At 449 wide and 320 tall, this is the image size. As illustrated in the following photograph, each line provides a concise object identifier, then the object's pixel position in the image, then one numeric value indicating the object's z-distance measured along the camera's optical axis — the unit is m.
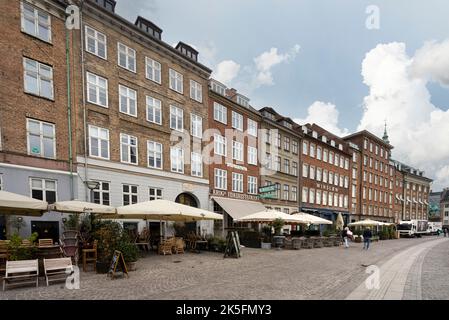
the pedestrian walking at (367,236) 20.28
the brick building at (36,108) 12.58
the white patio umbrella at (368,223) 29.53
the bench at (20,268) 7.30
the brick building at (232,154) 23.72
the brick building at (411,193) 60.53
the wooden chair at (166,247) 14.52
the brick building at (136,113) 15.74
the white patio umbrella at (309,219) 20.17
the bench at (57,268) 7.96
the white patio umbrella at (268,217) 17.81
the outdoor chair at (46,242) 11.68
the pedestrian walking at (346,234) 20.94
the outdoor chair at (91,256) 9.98
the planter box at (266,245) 19.44
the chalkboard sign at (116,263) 8.65
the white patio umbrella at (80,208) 10.16
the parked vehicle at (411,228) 41.34
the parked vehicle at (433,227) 50.04
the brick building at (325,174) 35.31
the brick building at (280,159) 29.53
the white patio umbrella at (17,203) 7.72
